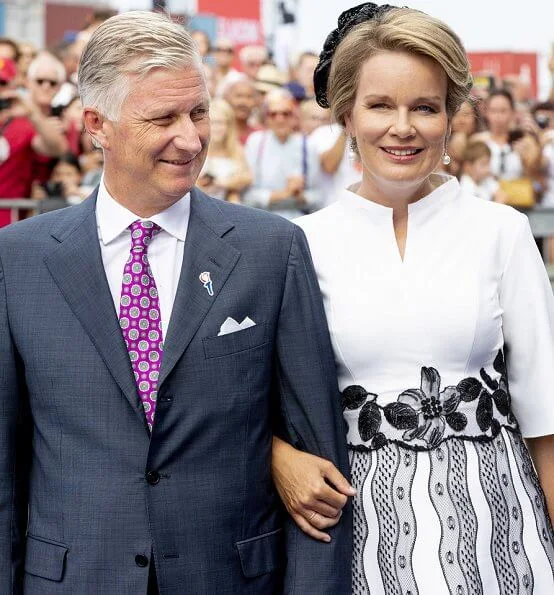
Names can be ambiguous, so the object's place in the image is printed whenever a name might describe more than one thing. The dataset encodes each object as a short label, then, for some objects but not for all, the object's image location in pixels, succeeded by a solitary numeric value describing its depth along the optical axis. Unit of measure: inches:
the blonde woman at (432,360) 130.5
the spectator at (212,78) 418.3
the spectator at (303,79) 454.8
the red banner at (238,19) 599.5
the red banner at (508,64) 761.6
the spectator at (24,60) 414.9
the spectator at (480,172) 371.9
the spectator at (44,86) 337.7
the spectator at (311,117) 382.9
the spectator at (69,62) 372.4
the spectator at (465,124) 397.3
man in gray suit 121.3
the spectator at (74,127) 360.8
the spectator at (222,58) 461.6
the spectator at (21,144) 326.2
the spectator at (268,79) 449.7
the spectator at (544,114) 480.1
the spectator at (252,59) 489.7
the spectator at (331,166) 350.9
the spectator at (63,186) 334.0
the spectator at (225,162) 340.2
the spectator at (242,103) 394.0
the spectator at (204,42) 445.1
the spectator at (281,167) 352.2
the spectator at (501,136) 403.5
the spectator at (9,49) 389.3
